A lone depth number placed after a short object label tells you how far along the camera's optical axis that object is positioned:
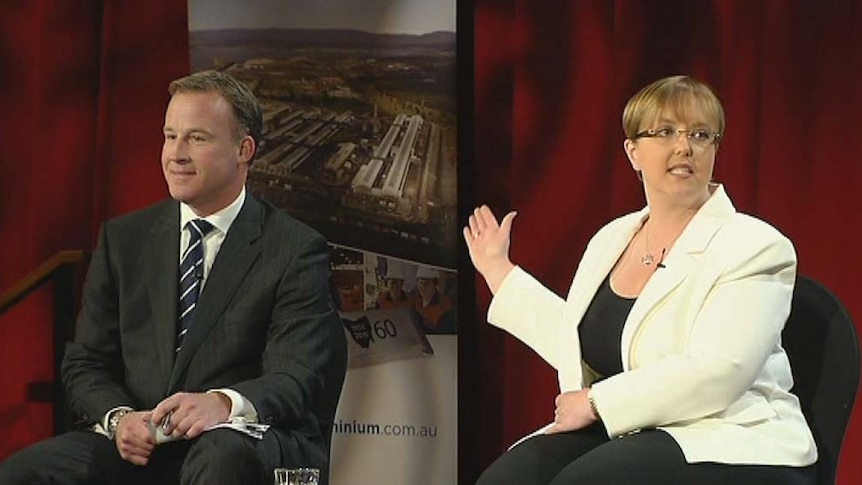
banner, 9.21
